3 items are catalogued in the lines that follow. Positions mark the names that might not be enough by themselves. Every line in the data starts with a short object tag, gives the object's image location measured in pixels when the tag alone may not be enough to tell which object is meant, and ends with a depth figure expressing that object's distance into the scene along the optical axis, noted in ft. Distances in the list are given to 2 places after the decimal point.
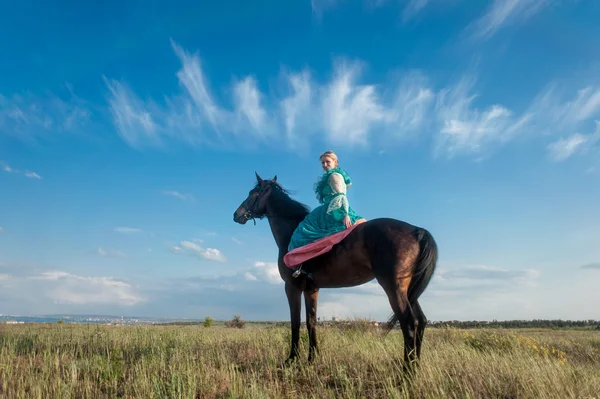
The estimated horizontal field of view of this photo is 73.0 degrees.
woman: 22.04
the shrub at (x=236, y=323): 102.76
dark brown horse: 19.07
